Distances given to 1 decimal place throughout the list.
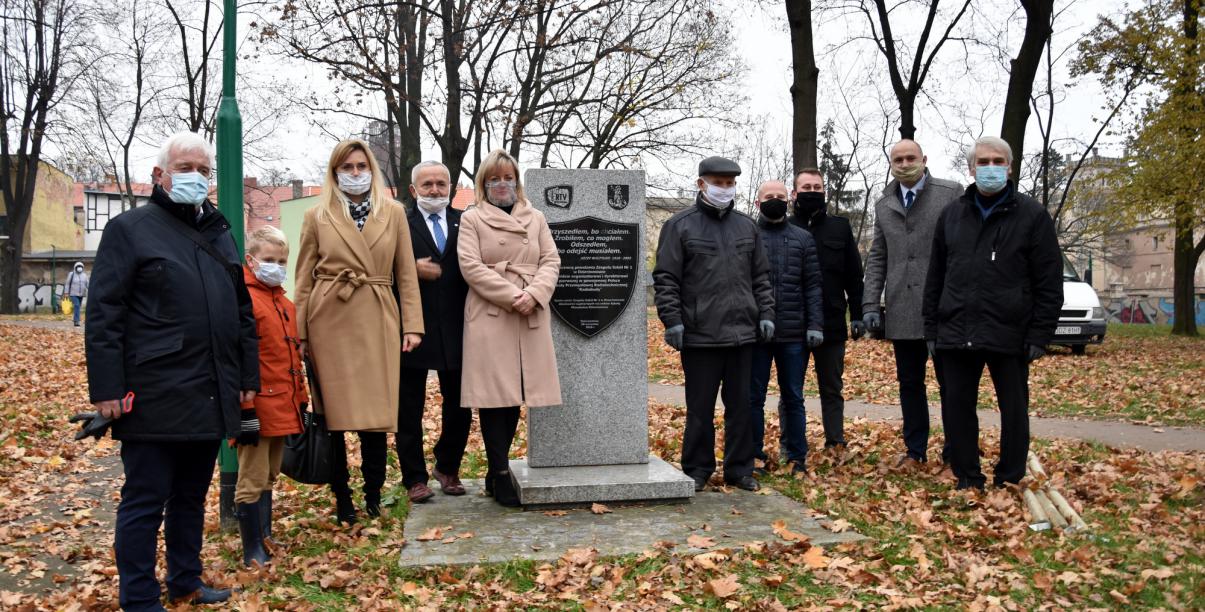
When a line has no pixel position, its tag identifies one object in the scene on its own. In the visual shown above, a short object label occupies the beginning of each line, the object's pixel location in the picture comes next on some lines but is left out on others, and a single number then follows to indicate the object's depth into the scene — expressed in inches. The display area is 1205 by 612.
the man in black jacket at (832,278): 268.2
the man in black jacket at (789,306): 258.4
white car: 617.9
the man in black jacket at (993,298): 217.0
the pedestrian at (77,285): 1069.8
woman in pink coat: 215.9
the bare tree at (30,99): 1117.1
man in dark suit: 222.8
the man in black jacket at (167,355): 145.9
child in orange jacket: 182.9
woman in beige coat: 202.8
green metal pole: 215.9
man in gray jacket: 253.6
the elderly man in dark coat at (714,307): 235.1
